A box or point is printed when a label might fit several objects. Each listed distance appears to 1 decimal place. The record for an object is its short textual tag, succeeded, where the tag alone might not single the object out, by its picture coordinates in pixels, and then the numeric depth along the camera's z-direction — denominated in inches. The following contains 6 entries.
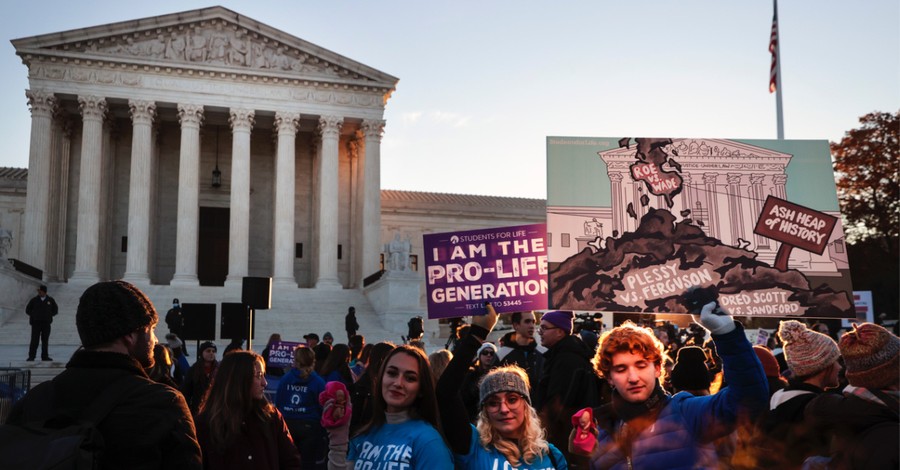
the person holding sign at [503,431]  156.3
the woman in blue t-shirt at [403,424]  156.3
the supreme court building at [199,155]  1471.5
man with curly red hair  127.6
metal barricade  452.8
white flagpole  888.6
